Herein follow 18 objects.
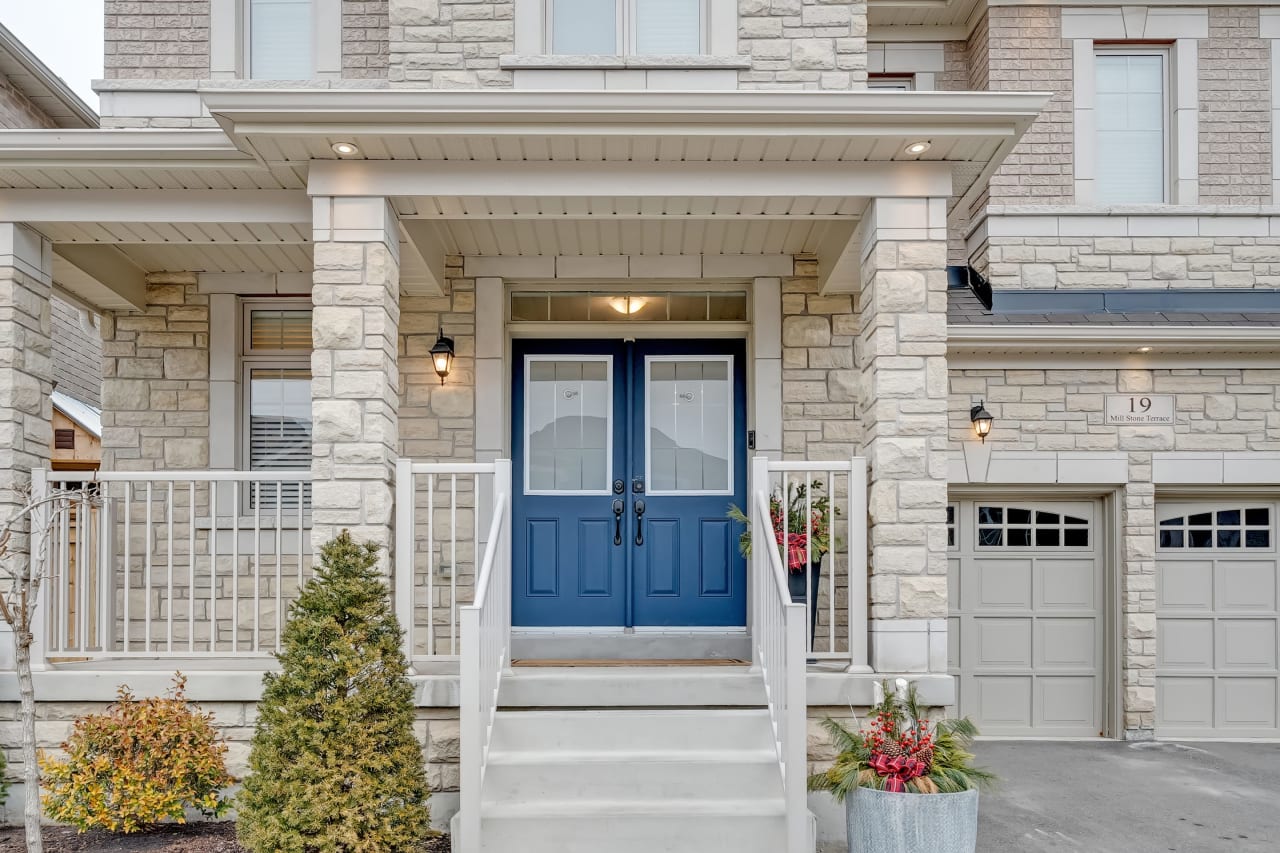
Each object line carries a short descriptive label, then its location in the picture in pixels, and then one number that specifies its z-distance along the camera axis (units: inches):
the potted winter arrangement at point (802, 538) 204.4
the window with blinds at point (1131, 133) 291.0
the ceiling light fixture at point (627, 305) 252.2
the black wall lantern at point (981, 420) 271.7
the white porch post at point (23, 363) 199.5
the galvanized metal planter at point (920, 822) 160.7
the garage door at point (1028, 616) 285.1
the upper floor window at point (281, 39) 238.7
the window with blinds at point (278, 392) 255.7
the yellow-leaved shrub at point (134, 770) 177.5
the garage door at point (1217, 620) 282.7
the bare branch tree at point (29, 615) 167.3
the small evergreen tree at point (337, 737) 157.0
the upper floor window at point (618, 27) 215.9
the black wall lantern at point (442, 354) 236.1
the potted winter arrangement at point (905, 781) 161.0
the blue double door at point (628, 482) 247.0
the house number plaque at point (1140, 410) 278.1
